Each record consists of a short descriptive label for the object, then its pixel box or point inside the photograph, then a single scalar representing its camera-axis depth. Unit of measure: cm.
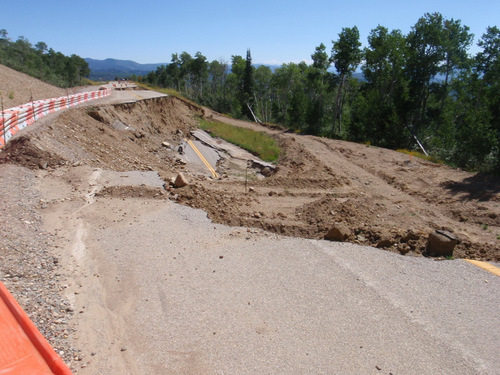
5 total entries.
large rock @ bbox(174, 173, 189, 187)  1153
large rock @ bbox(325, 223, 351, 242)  817
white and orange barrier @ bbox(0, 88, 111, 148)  1251
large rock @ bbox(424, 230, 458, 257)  750
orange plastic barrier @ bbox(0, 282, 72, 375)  401
